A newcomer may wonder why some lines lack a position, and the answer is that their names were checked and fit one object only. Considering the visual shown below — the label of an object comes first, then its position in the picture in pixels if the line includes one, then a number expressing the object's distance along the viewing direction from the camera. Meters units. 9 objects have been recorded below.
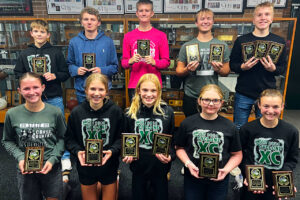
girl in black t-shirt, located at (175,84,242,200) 1.88
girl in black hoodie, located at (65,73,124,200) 2.03
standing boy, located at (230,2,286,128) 2.42
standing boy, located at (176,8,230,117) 2.53
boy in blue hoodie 2.70
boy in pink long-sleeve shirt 2.71
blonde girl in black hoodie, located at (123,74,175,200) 2.05
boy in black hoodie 2.70
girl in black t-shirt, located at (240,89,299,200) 1.87
